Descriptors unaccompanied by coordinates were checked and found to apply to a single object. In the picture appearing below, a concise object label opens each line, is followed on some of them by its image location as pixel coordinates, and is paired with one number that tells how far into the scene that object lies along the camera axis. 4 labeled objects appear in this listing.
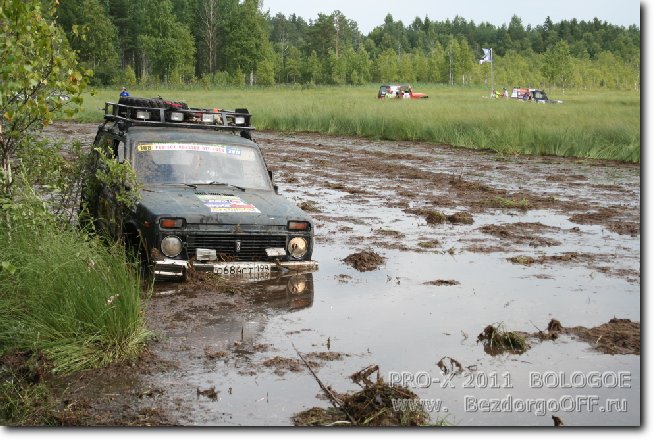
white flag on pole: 64.35
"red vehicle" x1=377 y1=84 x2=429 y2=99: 61.24
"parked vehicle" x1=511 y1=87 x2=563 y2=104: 58.84
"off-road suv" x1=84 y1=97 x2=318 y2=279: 8.96
